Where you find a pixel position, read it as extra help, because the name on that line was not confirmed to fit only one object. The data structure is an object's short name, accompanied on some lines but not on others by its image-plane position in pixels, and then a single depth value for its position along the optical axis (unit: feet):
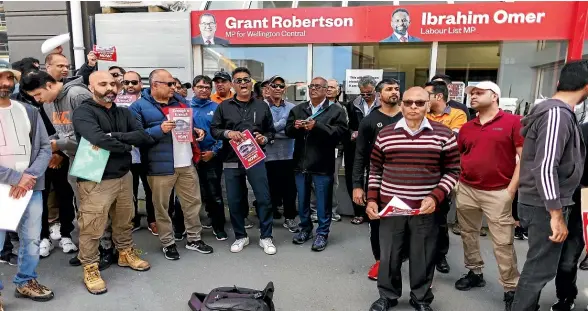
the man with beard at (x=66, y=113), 12.81
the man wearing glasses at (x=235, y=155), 14.06
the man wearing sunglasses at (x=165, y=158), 12.80
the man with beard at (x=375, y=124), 11.82
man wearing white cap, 10.21
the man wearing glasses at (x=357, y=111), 16.87
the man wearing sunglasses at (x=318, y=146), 14.17
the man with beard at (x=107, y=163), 11.01
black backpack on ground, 9.50
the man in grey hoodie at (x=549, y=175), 8.04
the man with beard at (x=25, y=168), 10.08
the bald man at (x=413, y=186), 9.48
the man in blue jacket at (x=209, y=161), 15.60
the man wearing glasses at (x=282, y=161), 16.88
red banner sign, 21.30
